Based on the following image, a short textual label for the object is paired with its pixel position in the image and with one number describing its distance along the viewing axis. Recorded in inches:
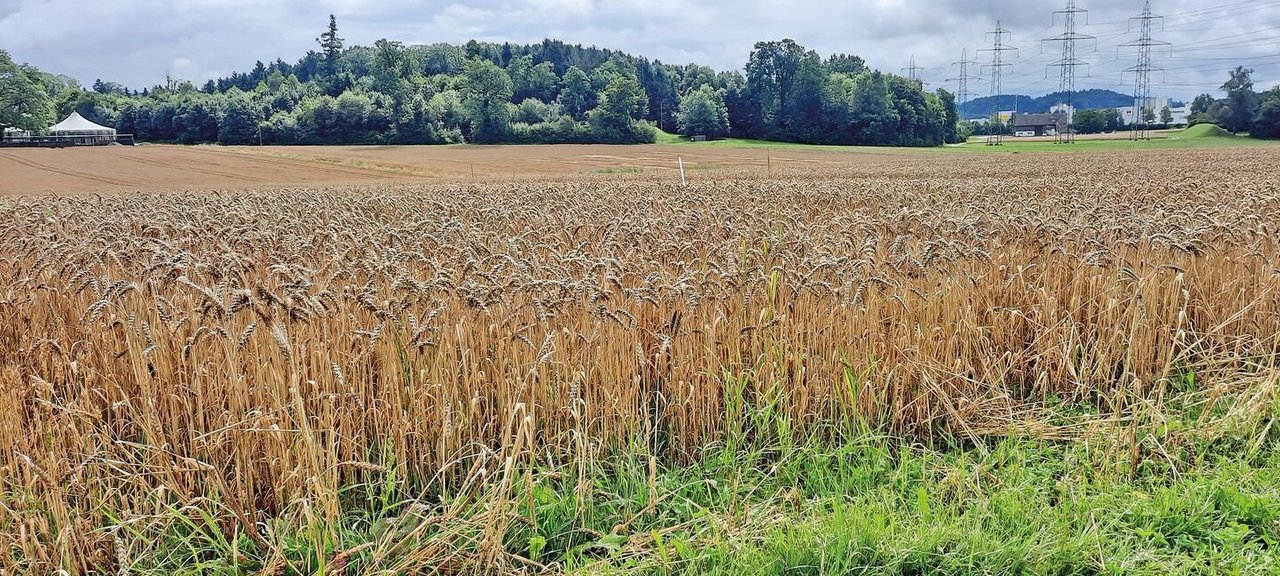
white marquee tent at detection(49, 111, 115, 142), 3609.7
